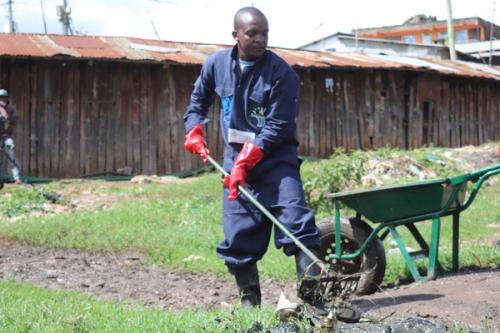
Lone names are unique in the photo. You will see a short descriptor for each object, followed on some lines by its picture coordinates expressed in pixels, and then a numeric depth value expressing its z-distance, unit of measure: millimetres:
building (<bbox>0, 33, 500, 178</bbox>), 14797
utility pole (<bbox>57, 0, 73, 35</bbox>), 33688
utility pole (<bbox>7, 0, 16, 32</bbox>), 33962
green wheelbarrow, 5398
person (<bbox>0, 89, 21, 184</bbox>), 12862
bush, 10827
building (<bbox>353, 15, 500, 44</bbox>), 47531
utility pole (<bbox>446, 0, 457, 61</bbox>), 28875
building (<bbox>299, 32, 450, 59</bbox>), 33156
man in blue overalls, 4594
